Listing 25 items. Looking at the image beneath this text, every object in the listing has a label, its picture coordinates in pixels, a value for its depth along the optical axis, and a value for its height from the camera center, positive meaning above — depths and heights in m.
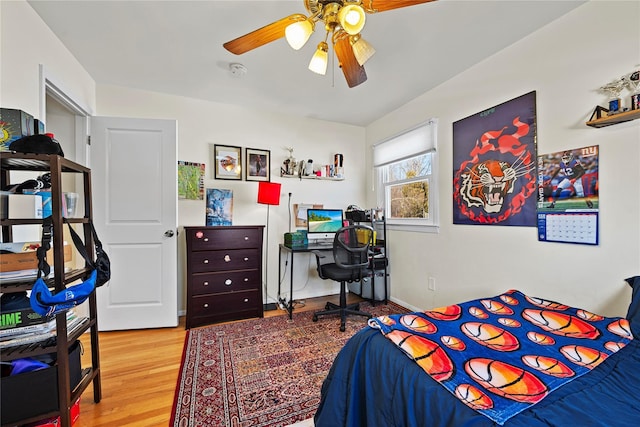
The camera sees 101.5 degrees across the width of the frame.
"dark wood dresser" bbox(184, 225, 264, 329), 2.53 -0.62
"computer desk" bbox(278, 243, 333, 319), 2.76 -0.40
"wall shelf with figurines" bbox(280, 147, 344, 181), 3.26 +0.54
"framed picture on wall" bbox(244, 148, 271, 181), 3.10 +0.56
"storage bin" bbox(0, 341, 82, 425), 1.09 -0.78
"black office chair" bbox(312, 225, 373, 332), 2.50 -0.48
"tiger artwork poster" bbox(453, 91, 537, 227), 1.86 +0.36
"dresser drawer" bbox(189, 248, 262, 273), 2.55 -0.49
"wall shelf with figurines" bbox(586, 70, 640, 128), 1.35 +0.57
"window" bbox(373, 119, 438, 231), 2.69 +0.41
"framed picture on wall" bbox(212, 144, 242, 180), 2.95 +0.58
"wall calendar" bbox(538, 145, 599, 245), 1.55 +0.09
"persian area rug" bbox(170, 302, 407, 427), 1.45 -1.11
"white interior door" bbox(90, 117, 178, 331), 2.43 -0.04
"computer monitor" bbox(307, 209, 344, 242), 3.16 -0.14
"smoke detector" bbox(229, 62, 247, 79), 2.22 +1.24
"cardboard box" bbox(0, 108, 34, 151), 1.23 +0.42
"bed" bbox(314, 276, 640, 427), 0.73 -0.56
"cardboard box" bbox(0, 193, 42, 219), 1.24 +0.04
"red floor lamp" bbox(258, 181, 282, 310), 2.93 +0.21
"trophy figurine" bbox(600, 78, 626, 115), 1.41 +0.66
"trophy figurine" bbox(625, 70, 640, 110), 1.34 +0.66
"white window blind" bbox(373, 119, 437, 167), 2.67 +0.77
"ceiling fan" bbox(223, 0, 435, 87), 1.20 +0.93
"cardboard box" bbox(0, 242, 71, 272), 1.11 -0.21
